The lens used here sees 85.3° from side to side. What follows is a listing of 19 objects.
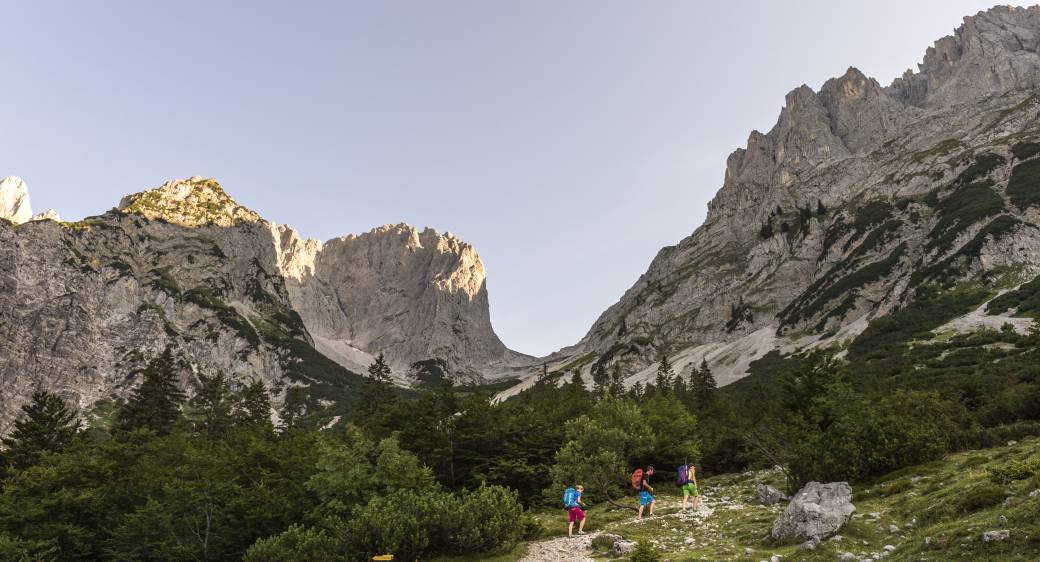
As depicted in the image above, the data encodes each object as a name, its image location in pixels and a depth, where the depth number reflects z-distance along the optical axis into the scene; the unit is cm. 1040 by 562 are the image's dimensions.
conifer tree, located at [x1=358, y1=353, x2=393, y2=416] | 8806
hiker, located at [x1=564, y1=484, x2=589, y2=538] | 2675
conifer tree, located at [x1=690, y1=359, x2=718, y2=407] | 9511
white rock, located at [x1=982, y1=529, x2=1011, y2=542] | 1267
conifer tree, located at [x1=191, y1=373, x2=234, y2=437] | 8313
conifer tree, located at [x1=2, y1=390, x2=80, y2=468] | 5762
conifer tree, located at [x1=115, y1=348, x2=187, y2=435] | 7169
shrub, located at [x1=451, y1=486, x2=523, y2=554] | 2375
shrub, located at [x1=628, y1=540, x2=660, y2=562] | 1669
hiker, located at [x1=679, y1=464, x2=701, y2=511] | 2995
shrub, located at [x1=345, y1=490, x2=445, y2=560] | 2341
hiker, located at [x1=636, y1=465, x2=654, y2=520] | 2941
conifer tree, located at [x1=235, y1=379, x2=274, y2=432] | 8794
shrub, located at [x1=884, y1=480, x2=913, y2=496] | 2384
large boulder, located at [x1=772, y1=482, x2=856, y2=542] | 1844
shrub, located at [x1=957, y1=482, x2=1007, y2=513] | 1631
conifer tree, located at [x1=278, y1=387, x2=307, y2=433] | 9900
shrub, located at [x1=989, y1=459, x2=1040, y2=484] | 1766
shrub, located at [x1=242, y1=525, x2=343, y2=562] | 2483
